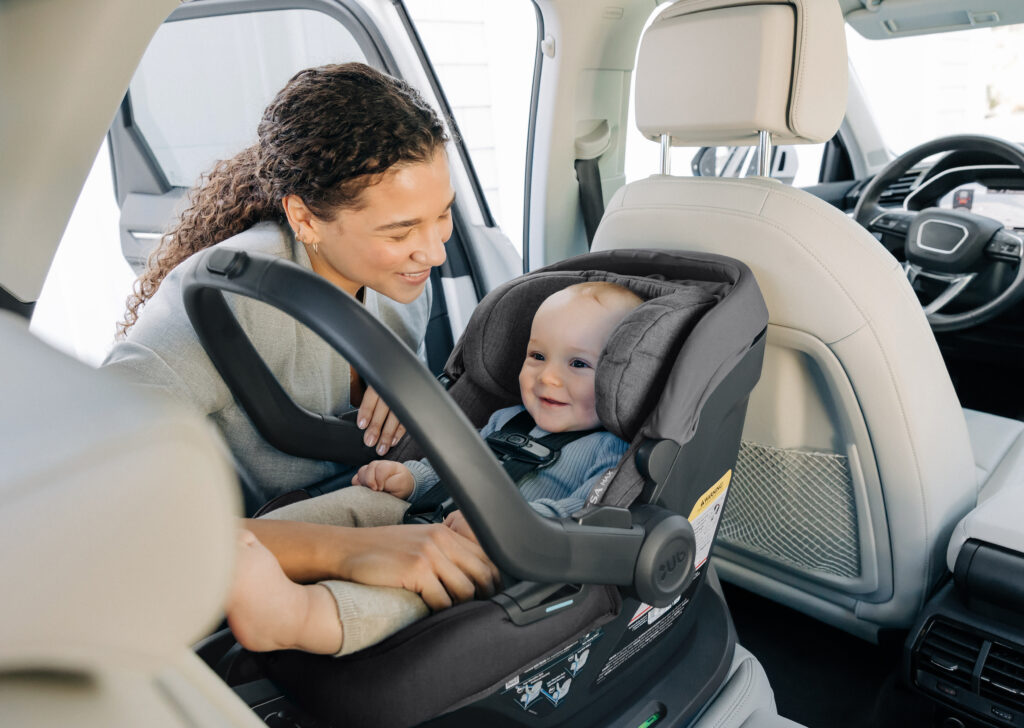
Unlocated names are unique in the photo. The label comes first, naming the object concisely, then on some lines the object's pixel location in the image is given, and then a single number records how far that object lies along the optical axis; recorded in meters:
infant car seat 0.68
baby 0.94
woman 1.18
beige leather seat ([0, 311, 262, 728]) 0.24
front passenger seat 1.29
